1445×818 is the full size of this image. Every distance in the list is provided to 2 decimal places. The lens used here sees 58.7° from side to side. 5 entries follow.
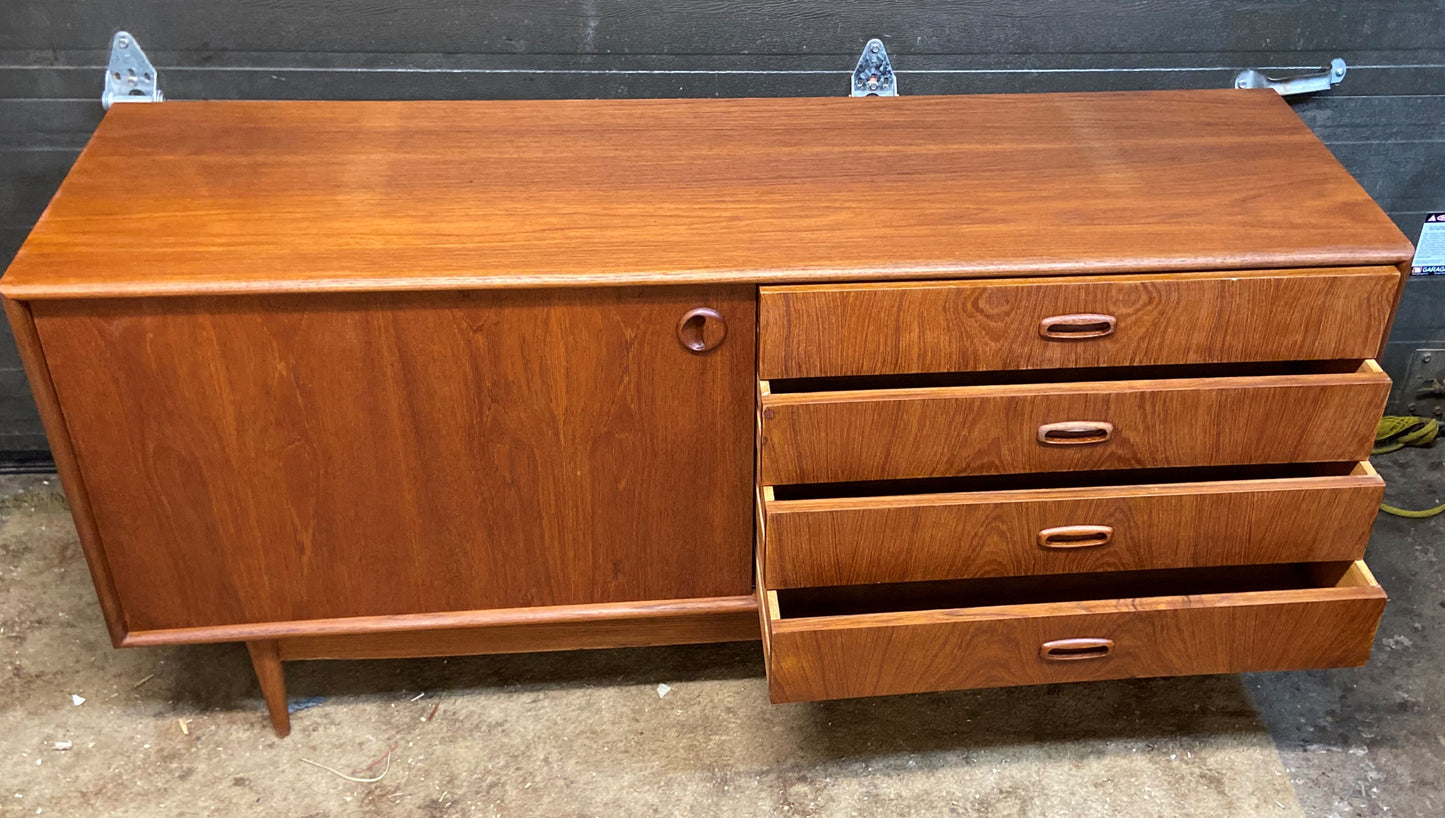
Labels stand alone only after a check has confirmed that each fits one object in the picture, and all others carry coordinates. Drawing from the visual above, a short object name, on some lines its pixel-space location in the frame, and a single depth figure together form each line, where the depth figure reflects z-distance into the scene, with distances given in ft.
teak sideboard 4.24
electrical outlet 6.79
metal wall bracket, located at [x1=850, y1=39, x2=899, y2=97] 5.67
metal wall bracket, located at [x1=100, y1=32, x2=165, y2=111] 5.42
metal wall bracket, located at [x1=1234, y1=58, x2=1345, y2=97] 5.81
